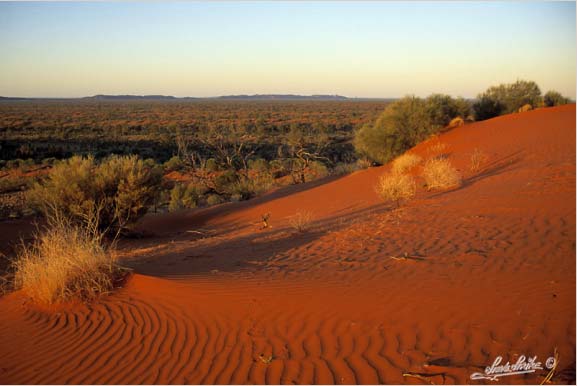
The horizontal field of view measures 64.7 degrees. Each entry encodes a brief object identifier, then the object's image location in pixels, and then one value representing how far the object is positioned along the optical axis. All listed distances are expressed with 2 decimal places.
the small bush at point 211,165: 26.36
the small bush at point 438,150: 17.88
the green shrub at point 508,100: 26.11
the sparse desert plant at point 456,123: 22.03
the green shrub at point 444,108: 21.75
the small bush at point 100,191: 12.13
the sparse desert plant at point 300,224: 9.88
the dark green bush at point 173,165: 27.83
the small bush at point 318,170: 23.66
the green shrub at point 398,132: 20.81
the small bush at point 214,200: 20.30
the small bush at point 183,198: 19.64
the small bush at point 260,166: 26.51
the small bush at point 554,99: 27.56
